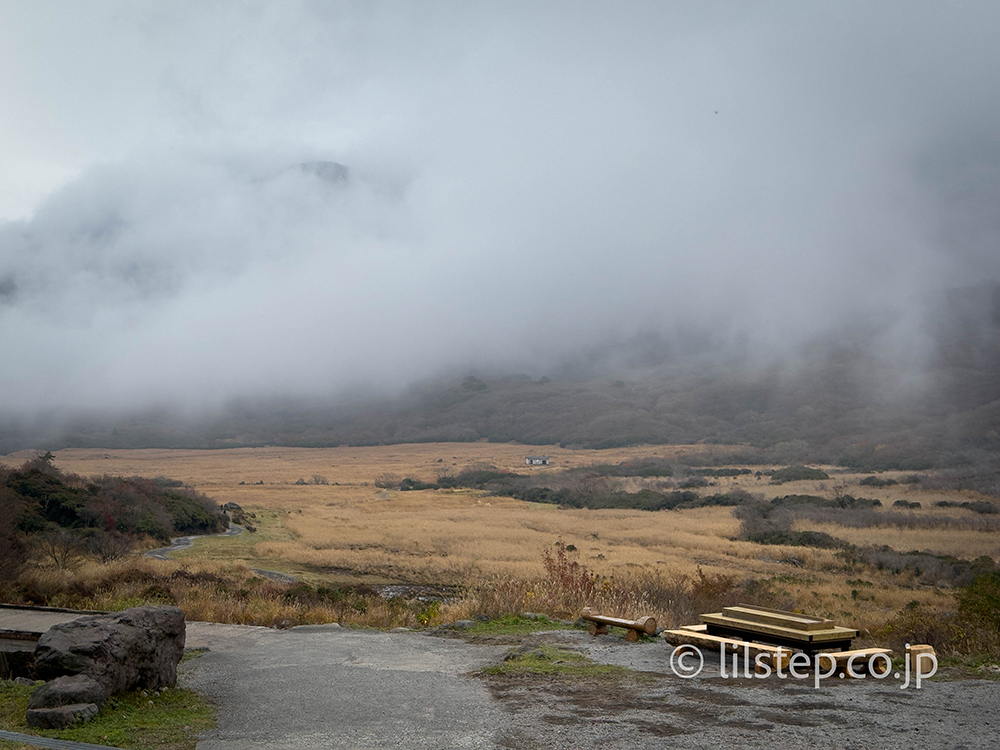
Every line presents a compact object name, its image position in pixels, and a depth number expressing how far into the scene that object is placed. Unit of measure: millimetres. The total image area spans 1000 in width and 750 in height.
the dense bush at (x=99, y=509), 30006
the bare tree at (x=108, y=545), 28453
